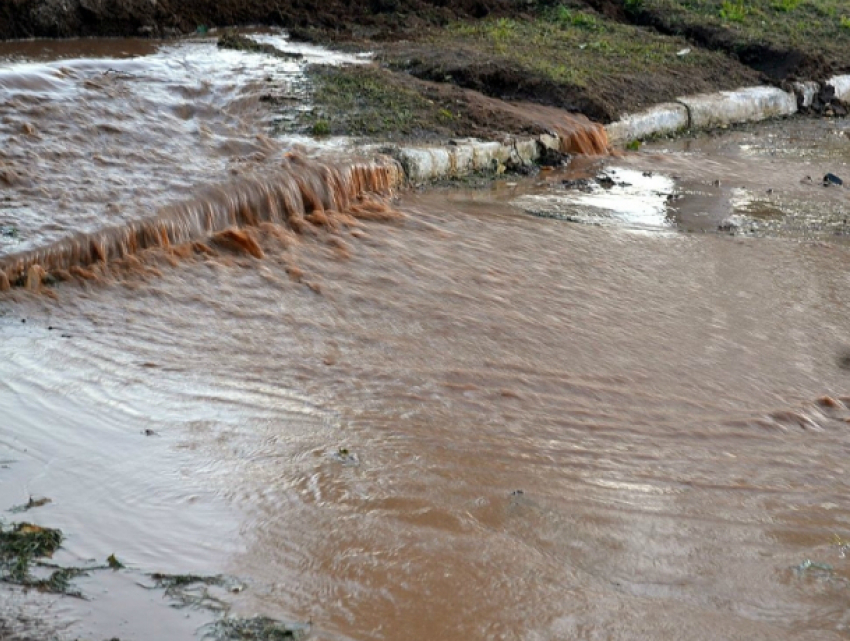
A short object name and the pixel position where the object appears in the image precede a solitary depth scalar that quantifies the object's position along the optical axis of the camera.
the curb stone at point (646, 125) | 8.48
